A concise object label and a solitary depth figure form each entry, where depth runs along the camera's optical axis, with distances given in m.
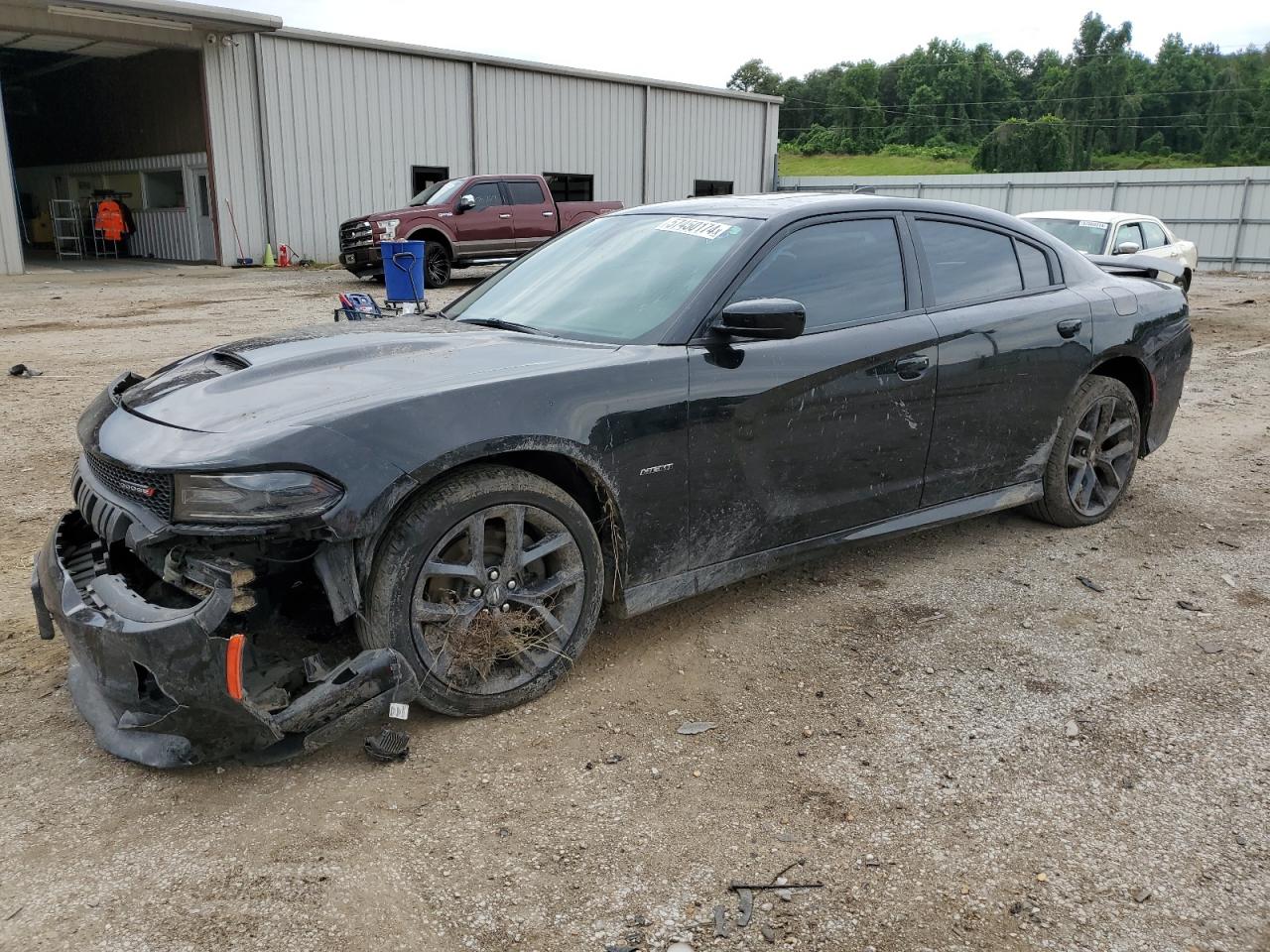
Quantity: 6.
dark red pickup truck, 17.31
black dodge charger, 2.67
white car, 12.35
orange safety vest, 25.11
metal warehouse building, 21.48
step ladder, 25.80
